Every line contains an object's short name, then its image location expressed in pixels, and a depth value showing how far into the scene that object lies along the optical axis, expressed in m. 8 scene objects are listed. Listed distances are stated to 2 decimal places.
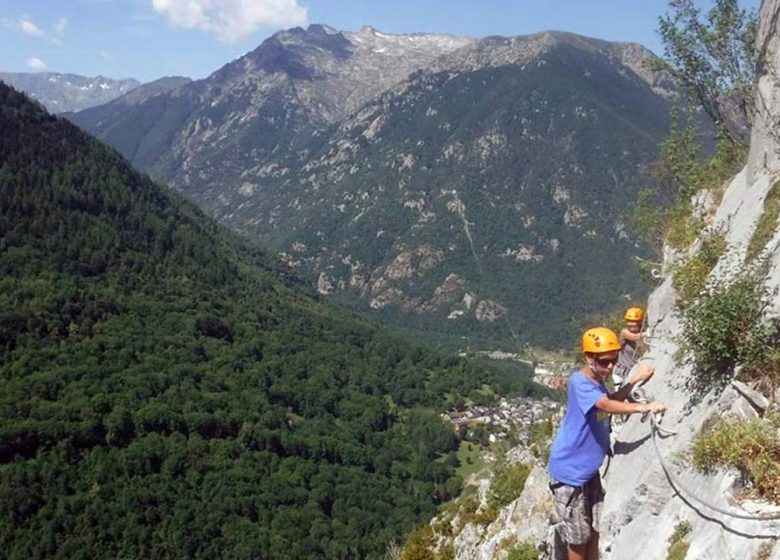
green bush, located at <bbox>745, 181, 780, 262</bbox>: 13.60
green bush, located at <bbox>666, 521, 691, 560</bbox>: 9.07
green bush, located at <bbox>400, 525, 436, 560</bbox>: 24.88
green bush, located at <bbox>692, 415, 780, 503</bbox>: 8.44
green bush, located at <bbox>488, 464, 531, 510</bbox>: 22.92
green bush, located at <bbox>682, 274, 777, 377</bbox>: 10.31
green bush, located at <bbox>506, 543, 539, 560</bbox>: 15.52
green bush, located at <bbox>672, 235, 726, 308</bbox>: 14.62
